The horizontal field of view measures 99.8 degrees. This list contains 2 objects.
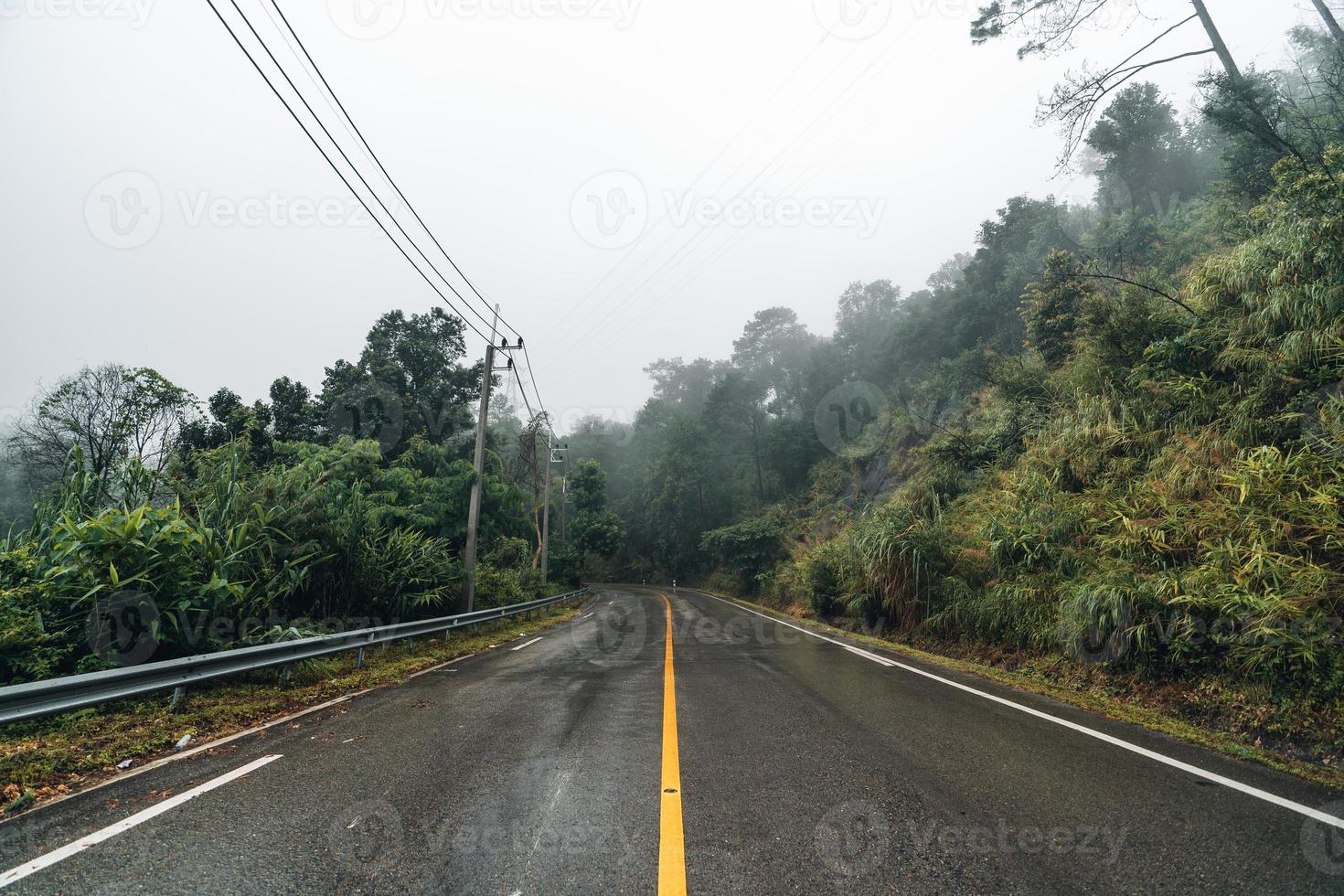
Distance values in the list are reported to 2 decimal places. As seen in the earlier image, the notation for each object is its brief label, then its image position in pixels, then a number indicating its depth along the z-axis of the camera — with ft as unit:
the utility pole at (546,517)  91.40
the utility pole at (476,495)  46.29
